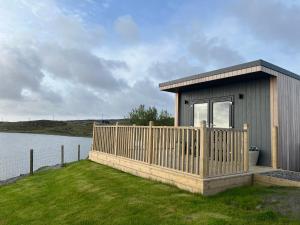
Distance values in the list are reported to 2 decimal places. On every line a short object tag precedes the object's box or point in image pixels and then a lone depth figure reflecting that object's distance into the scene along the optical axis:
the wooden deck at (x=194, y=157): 4.39
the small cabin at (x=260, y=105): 6.30
